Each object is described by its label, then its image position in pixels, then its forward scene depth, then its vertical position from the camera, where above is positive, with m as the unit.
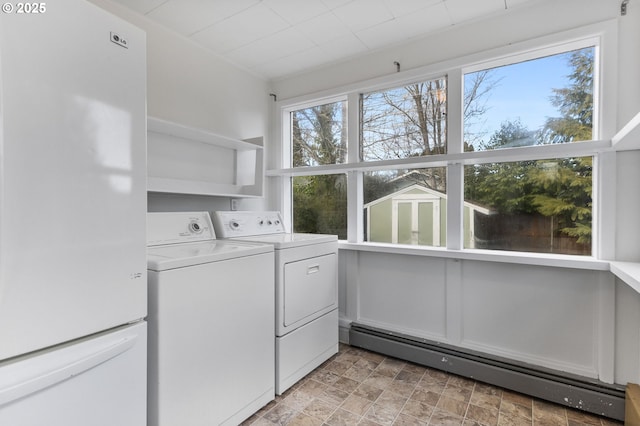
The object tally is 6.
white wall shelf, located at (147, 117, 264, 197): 2.08 +0.38
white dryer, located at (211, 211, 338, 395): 1.88 -0.54
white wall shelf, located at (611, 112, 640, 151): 1.26 +0.34
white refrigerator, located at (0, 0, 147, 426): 0.81 -0.02
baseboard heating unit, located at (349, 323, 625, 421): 1.70 -1.02
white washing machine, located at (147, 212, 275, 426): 1.26 -0.55
